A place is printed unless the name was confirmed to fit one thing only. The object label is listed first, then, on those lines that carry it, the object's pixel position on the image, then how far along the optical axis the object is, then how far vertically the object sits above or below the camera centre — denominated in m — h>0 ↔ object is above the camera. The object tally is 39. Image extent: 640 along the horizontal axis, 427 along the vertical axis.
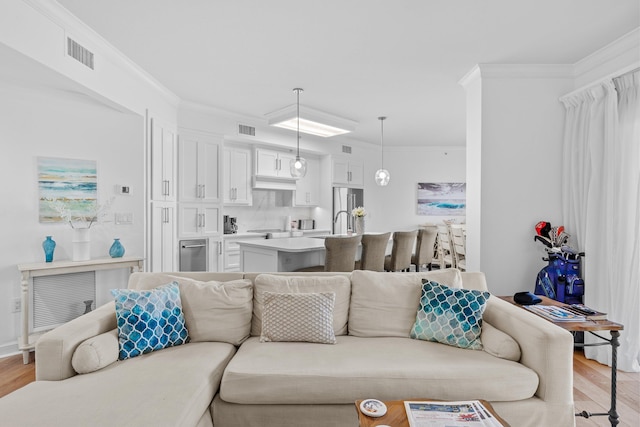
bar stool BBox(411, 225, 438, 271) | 5.05 -0.52
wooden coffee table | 1.28 -0.76
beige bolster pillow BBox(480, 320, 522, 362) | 1.90 -0.73
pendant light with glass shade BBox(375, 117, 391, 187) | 5.57 +0.53
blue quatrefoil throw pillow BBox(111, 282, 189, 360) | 1.95 -0.63
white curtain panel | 2.85 +0.08
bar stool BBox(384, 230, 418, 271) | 4.44 -0.51
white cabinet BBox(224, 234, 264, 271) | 5.35 -0.67
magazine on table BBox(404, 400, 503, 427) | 1.27 -0.76
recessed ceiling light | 4.84 +1.23
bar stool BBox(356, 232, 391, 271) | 3.94 -0.46
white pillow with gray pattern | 2.17 -0.67
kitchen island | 3.68 -0.49
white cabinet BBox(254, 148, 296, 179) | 5.87 +0.78
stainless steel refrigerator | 7.02 +0.12
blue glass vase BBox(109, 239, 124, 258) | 3.69 -0.43
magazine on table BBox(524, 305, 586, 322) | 2.01 -0.60
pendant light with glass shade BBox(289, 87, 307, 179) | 4.45 +0.53
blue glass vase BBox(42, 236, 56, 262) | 3.31 -0.37
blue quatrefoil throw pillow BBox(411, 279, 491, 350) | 2.08 -0.63
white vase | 3.46 -0.34
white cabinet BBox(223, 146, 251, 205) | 5.49 +0.53
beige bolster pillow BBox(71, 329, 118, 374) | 1.74 -0.73
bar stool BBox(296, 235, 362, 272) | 3.52 -0.43
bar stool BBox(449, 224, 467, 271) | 5.49 -0.53
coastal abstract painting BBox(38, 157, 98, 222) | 3.44 +0.22
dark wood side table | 1.90 -0.62
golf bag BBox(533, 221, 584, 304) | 3.20 -0.55
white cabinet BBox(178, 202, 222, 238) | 4.79 -0.15
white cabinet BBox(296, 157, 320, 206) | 6.68 +0.44
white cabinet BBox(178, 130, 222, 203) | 4.78 +0.58
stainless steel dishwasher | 4.79 -0.63
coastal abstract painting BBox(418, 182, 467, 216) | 7.82 +0.29
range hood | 5.88 +0.45
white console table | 3.04 -0.57
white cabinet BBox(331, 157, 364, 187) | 6.91 +0.76
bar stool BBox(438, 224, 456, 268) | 6.19 -0.69
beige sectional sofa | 1.47 -0.80
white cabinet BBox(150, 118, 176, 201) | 4.11 +0.57
